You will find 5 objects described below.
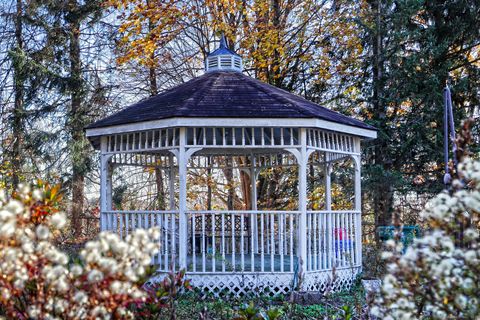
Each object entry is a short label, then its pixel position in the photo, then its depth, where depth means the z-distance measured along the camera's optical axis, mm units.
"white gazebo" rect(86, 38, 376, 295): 8227
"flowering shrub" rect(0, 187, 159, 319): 2736
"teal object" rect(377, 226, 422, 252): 10272
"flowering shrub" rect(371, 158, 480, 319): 2861
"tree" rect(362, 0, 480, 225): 13453
